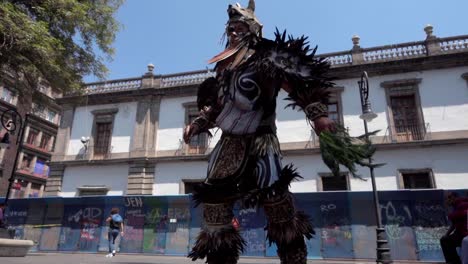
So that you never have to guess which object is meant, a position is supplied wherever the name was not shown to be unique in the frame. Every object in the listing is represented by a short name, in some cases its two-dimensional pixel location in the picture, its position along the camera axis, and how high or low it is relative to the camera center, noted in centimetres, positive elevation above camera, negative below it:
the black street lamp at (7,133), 859 +248
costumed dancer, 194 +56
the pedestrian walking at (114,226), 1023 +24
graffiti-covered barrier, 1096 +45
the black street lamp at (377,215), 761 +53
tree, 686 +442
